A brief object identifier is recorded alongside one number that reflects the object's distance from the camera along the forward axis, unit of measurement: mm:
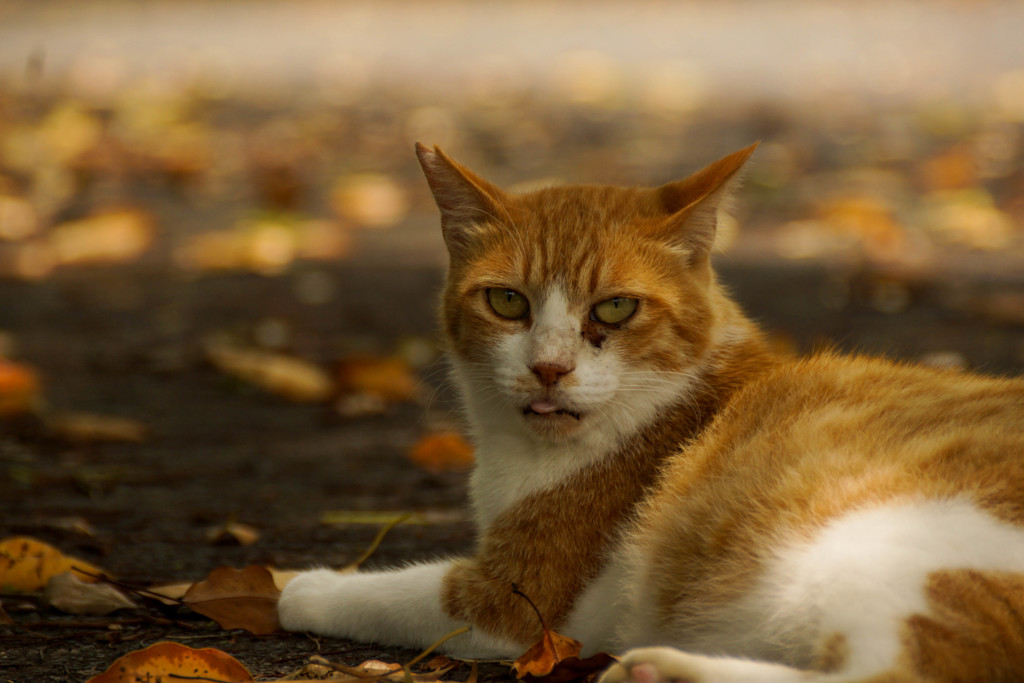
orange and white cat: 3568
